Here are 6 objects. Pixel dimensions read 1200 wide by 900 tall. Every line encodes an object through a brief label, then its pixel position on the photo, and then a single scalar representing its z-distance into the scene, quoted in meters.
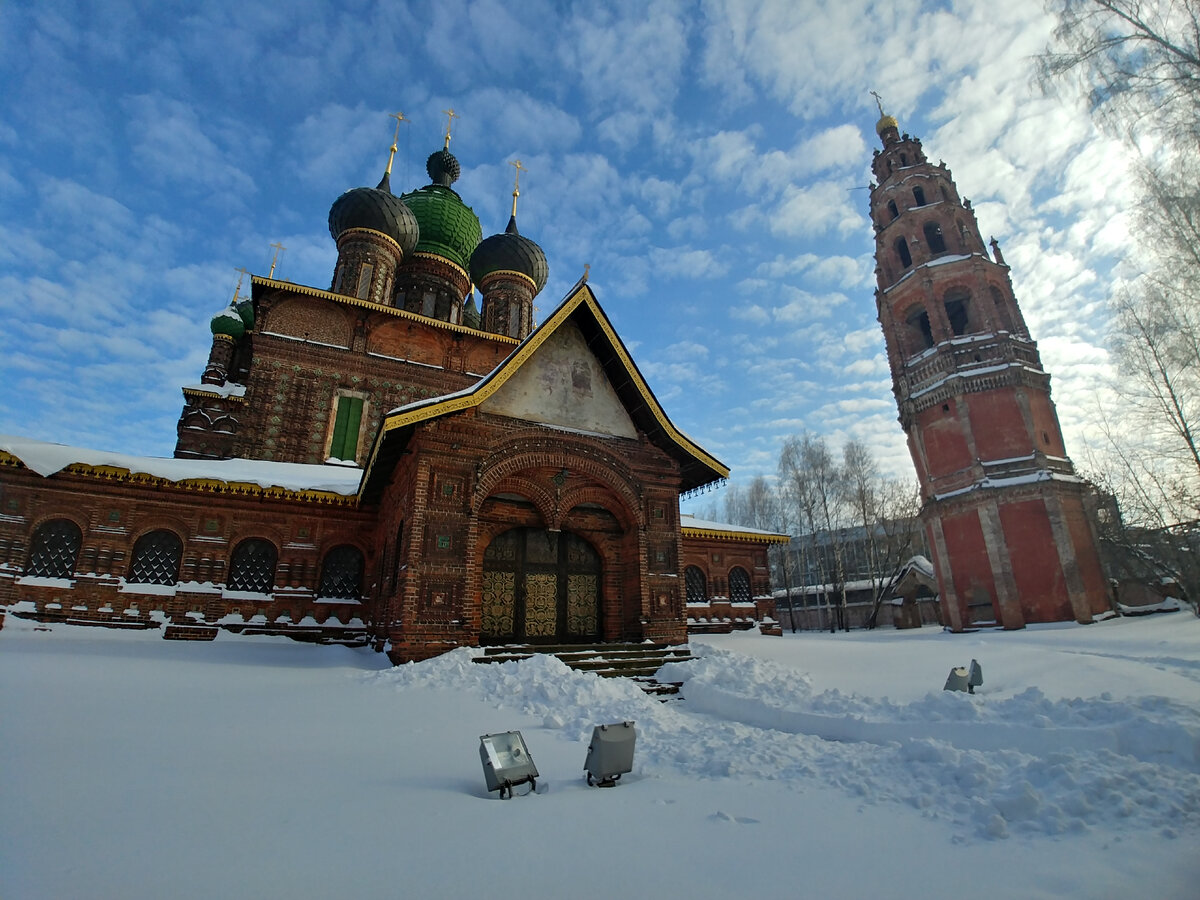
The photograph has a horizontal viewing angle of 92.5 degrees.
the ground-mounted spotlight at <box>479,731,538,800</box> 3.60
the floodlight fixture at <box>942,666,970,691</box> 6.22
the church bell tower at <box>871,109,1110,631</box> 19.59
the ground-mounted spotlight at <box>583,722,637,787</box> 3.94
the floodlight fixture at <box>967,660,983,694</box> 6.49
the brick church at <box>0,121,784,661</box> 9.99
